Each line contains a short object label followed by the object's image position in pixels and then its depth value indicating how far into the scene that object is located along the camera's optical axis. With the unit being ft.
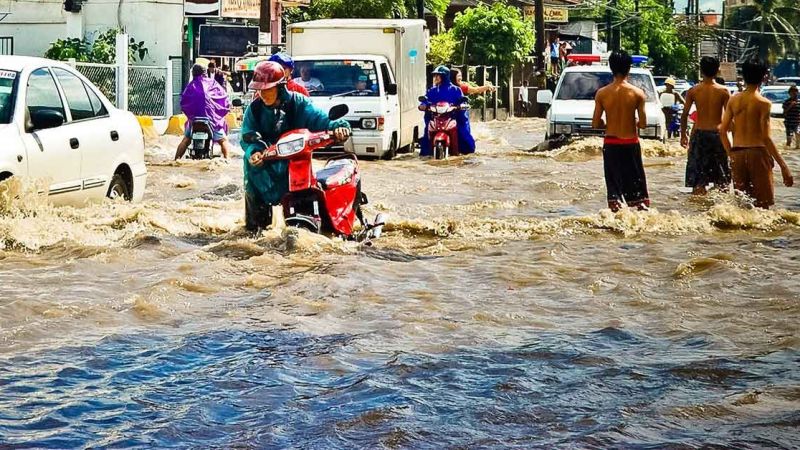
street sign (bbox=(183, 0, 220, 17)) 114.42
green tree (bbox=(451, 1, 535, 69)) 147.95
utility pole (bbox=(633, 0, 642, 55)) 247.09
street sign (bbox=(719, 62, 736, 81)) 240.73
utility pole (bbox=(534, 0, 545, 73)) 151.02
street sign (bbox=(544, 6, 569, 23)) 198.90
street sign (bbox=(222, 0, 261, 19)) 119.96
